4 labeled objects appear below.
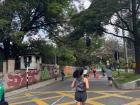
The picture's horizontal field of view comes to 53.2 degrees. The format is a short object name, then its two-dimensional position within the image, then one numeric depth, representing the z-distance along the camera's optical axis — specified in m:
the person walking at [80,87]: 4.12
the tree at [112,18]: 12.24
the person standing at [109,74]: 10.81
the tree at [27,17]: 14.24
